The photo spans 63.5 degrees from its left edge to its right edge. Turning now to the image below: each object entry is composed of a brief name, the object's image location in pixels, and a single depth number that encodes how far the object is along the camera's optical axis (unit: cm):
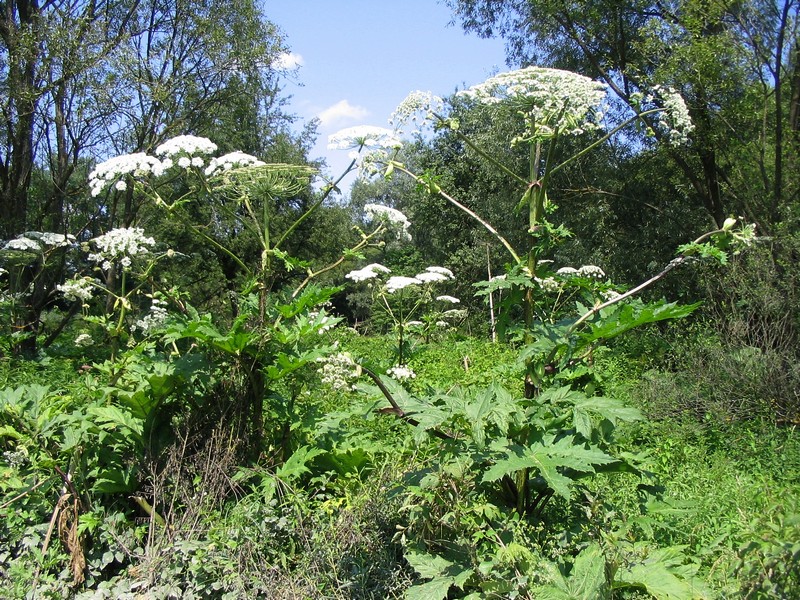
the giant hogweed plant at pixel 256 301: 389
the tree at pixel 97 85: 916
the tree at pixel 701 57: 902
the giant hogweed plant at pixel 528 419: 285
